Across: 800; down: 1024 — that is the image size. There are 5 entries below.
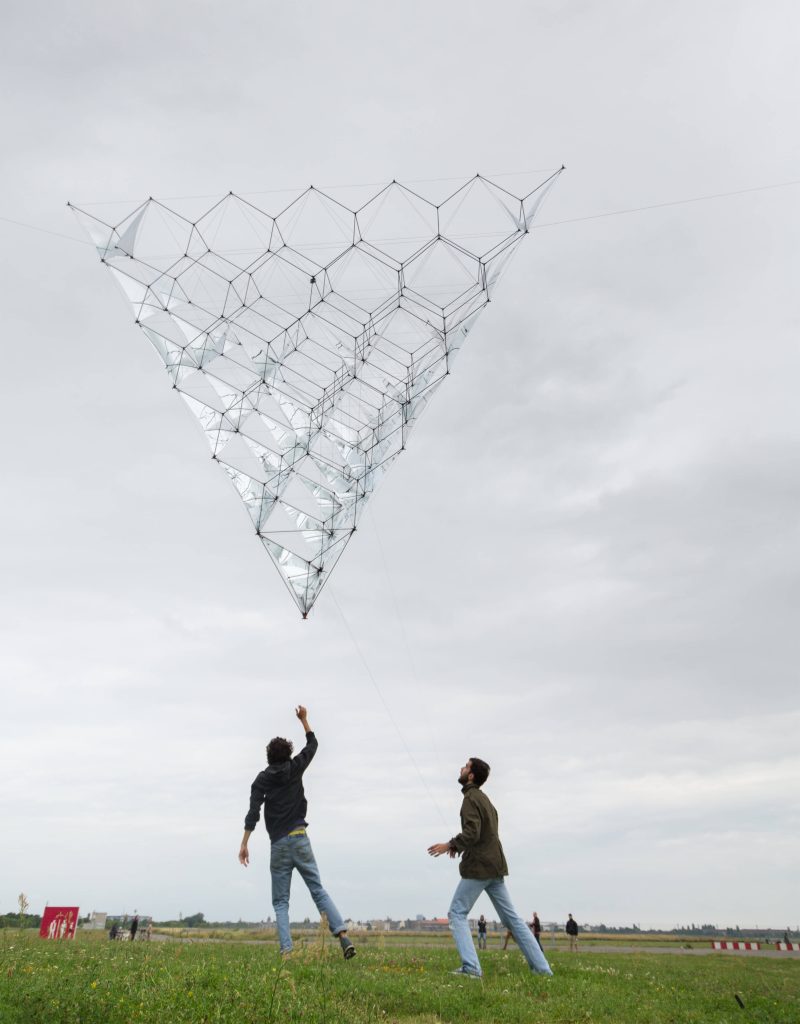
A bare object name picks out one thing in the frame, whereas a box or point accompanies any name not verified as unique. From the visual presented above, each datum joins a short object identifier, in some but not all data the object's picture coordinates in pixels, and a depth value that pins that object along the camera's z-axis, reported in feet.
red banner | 56.49
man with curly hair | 33.53
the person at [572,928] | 98.78
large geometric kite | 47.06
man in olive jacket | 30.63
